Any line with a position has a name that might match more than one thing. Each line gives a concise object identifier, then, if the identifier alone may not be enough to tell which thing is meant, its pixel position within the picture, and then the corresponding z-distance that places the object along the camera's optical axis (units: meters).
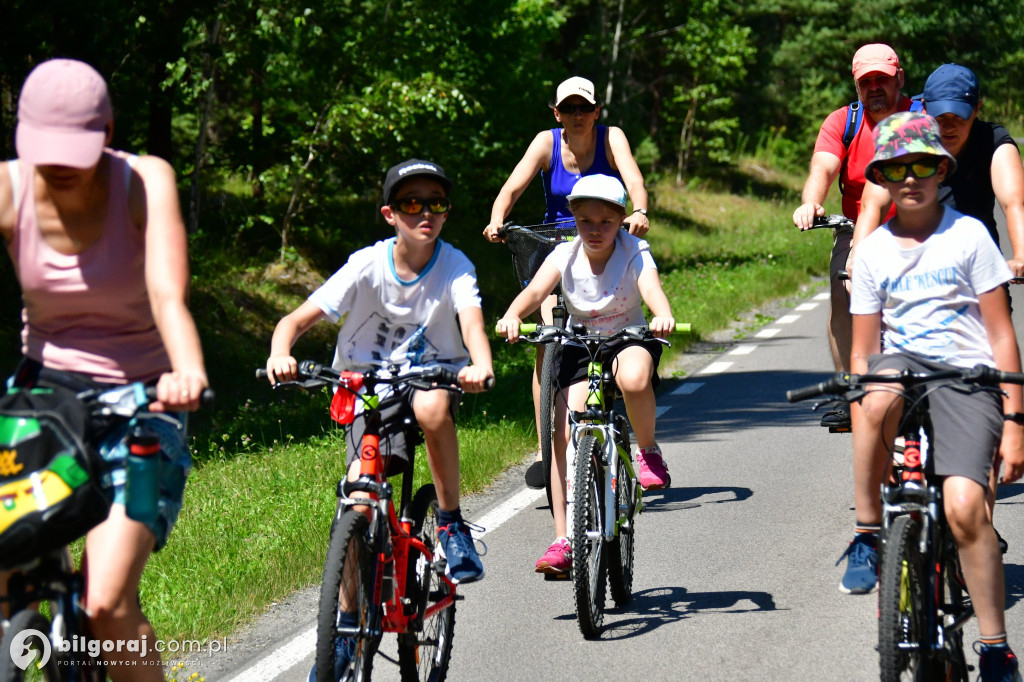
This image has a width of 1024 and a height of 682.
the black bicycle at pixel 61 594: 6.69
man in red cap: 14.05
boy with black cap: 9.87
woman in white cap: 15.37
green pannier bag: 6.60
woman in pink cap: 7.03
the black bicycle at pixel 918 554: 8.33
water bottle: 7.15
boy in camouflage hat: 8.93
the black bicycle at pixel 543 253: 14.96
